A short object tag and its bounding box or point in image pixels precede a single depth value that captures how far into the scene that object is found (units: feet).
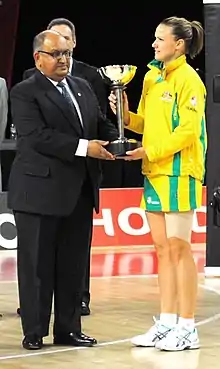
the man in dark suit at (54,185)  24.36
